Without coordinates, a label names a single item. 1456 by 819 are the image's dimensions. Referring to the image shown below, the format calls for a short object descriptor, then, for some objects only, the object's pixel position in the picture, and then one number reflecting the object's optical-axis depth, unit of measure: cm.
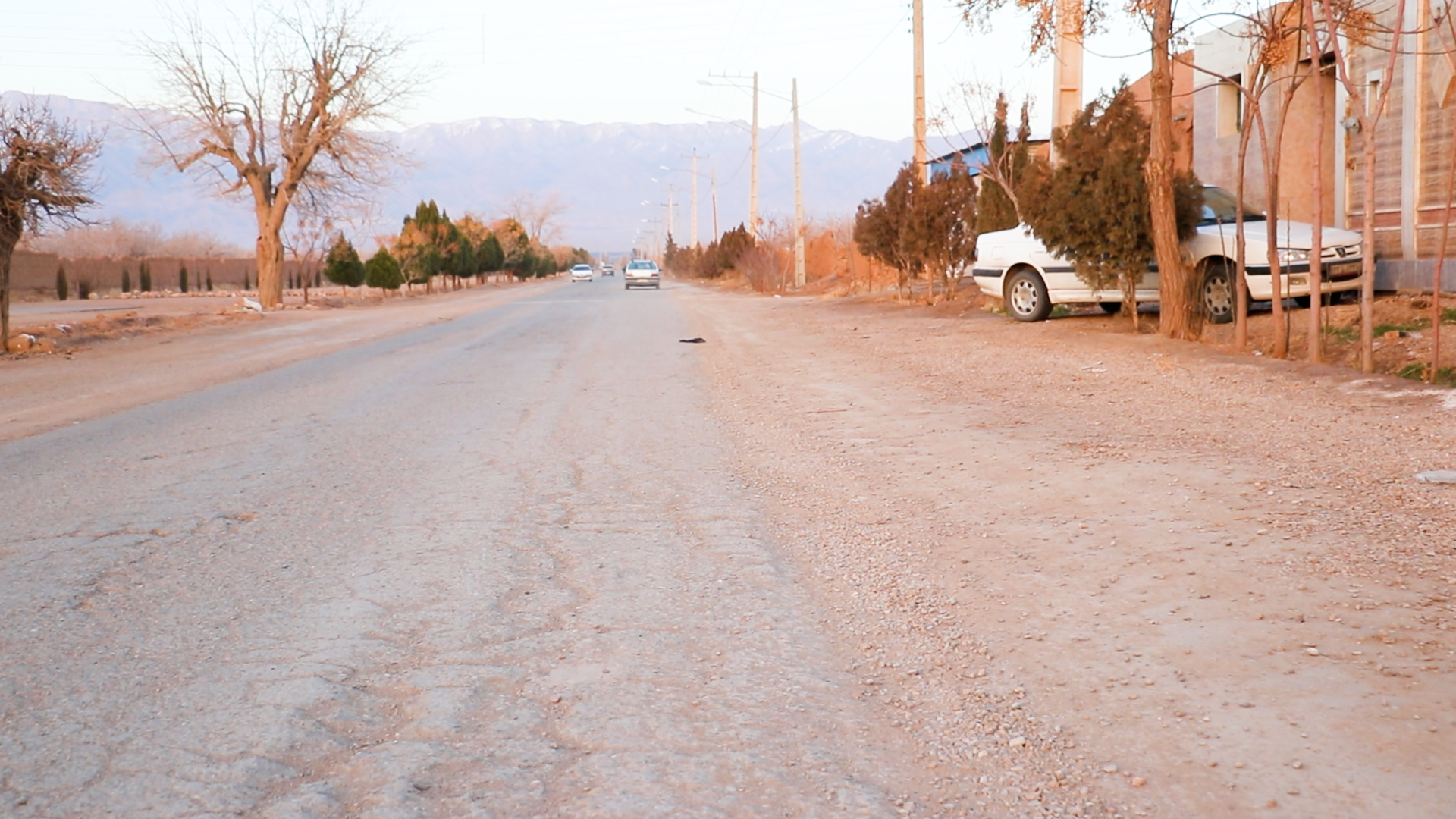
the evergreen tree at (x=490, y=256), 7924
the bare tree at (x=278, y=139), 3731
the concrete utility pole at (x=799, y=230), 3969
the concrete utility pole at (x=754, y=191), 4978
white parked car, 1338
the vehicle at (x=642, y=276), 6016
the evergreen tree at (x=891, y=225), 2528
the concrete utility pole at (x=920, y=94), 2595
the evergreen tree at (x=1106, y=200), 1424
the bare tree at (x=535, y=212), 16000
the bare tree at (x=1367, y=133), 934
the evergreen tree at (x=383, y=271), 4844
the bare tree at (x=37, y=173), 1716
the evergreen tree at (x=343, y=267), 4722
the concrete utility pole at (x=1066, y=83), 1806
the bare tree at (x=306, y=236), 4241
